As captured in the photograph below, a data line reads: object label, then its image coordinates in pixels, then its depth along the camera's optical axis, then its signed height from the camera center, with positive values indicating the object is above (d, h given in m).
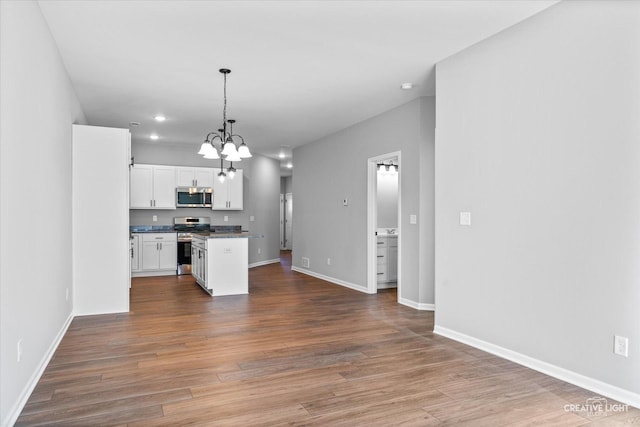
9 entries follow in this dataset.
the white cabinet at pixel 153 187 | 8.44 +0.56
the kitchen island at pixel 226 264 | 6.26 -0.72
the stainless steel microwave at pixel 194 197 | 8.78 +0.37
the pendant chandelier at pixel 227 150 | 4.73 +0.73
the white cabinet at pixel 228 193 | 9.16 +0.46
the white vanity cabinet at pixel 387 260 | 6.78 -0.73
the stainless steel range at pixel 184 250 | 8.48 -0.70
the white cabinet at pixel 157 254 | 8.23 -0.77
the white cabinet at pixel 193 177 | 8.80 +0.80
